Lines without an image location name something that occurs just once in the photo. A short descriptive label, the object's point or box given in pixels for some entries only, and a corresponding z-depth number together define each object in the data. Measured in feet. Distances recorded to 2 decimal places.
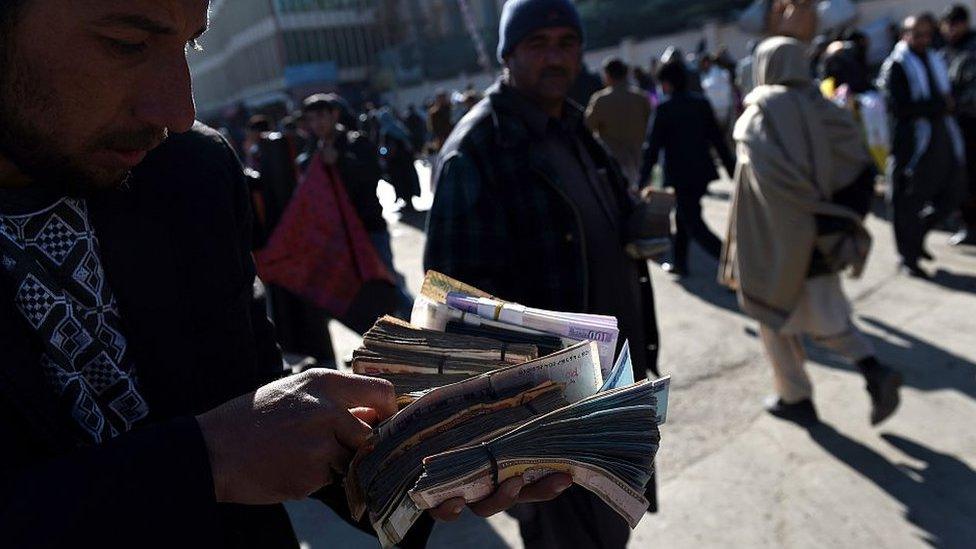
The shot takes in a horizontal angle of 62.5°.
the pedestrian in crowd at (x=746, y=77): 17.95
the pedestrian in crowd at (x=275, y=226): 16.76
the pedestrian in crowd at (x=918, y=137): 19.56
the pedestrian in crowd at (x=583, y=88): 29.09
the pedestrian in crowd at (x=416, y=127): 58.90
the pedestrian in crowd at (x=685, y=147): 21.13
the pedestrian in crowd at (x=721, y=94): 41.01
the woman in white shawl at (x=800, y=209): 11.61
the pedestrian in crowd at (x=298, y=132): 28.28
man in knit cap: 7.27
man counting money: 2.91
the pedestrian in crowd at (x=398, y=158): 35.73
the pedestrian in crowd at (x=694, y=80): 37.34
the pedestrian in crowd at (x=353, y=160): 16.06
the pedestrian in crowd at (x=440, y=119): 40.45
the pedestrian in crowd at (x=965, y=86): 21.47
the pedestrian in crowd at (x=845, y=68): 27.50
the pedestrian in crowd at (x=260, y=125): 23.82
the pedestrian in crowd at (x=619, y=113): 23.66
